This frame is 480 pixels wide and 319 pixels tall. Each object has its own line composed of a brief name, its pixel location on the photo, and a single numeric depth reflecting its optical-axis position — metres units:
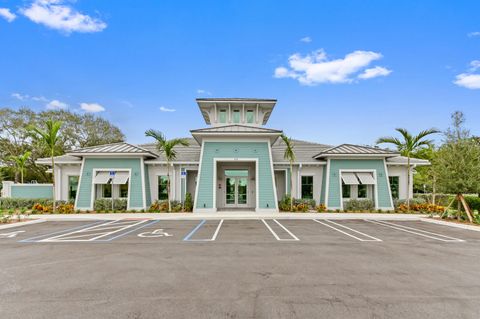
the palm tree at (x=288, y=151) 19.22
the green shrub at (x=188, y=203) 19.88
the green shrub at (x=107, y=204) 19.73
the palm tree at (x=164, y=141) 19.12
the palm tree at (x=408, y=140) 18.89
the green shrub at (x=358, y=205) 20.14
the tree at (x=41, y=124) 34.78
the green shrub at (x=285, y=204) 19.95
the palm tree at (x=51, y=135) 18.58
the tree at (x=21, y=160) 24.98
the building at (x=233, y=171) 19.17
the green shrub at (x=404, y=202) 20.66
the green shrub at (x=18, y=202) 20.97
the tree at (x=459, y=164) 15.17
